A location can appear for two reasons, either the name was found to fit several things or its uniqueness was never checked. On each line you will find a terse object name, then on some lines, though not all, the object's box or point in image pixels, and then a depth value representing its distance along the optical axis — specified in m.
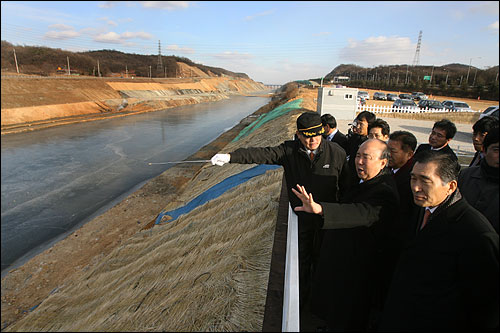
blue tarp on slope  7.67
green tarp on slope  21.00
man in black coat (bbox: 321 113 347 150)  4.91
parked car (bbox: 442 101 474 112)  22.98
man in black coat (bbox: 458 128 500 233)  2.19
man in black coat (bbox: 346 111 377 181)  4.54
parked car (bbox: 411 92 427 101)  39.46
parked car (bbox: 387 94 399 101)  36.38
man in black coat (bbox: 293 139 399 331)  2.16
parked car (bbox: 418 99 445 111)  25.15
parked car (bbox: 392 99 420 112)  25.39
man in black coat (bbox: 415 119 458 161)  3.58
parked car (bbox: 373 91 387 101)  37.44
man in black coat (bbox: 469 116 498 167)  3.30
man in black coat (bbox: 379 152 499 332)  1.55
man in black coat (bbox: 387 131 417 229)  2.90
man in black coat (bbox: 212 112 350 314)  2.90
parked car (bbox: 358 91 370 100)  37.17
